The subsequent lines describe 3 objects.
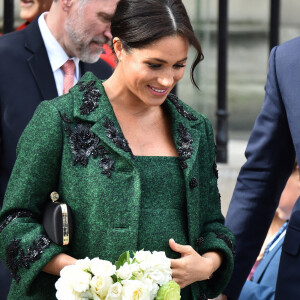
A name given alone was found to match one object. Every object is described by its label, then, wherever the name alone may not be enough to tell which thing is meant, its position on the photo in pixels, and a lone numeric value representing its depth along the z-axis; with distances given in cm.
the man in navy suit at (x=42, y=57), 707
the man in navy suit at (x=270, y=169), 624
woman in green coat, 536
